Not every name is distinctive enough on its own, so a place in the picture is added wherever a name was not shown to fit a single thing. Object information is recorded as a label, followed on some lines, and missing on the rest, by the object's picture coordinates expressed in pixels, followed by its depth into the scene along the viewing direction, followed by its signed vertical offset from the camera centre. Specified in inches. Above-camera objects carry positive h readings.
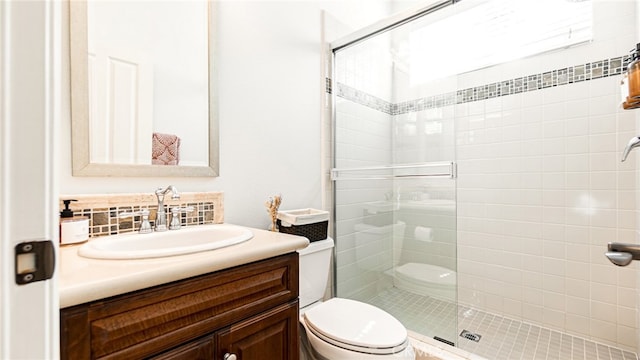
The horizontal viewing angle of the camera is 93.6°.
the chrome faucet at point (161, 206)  45.6 -4.1
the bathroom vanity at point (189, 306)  23.6 -12.0
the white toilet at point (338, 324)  43.2 -23.5
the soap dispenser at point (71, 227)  36.7 -5.9
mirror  41.9 +14.3
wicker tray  57.9 -9.0
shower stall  68.1 +1.0
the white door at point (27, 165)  14.2 +0.7
